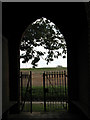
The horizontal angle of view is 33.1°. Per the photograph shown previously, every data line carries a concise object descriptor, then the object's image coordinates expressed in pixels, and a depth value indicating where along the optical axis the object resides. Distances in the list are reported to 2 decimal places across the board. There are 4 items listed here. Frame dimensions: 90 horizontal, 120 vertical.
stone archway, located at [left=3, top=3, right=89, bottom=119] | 6.68
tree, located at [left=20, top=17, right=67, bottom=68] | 11.77
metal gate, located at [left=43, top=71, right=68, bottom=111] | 7.76
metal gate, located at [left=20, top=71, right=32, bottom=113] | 7.66
